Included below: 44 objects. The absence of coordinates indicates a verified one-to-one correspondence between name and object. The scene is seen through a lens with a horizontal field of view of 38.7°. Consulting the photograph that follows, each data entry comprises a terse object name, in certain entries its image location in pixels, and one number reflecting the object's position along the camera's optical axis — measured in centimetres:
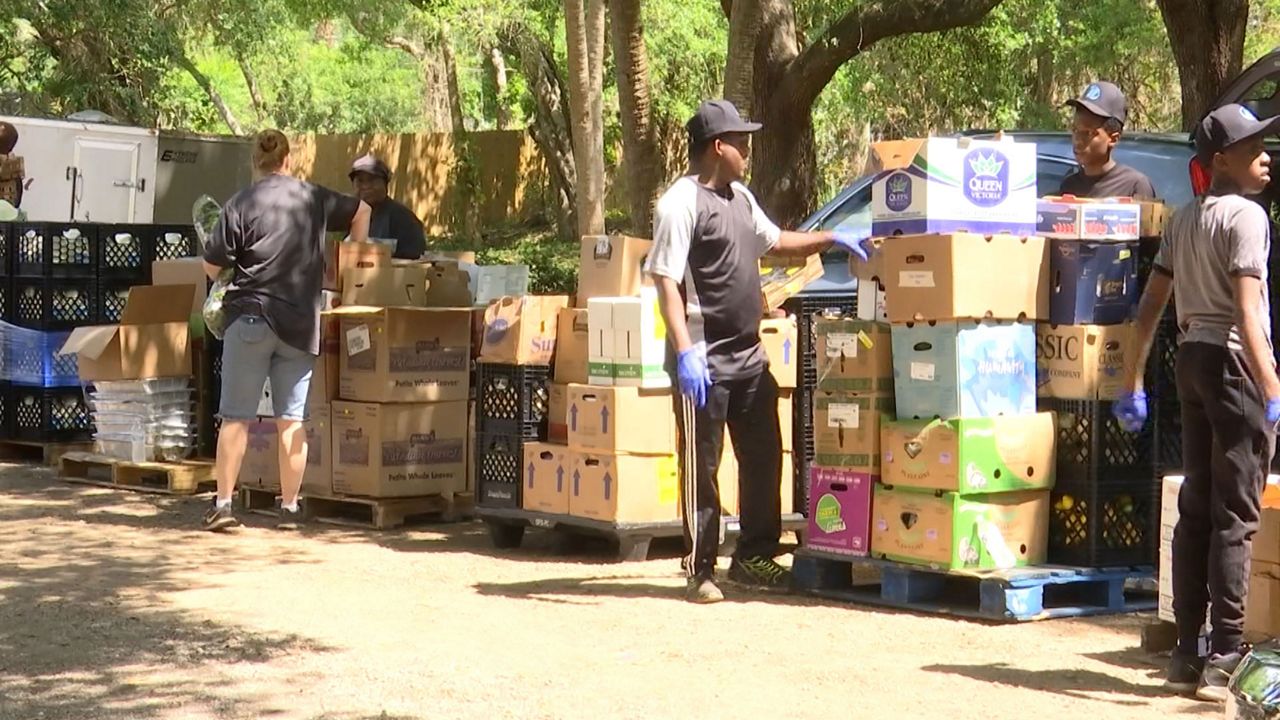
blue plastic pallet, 795
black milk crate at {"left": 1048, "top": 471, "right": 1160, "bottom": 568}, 823
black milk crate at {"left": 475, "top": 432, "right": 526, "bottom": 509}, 1043
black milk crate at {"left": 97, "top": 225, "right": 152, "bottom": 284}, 1417
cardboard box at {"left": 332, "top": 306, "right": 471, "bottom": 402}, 1112
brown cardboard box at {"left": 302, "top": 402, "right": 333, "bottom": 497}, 1140
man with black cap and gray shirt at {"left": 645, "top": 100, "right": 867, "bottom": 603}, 849
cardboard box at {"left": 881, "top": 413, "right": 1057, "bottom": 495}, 804
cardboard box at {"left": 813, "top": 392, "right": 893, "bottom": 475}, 849
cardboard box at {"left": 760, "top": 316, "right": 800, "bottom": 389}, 1002
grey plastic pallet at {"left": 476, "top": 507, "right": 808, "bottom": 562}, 981
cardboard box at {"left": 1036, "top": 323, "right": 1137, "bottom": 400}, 823
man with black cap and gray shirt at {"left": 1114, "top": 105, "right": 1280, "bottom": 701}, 631
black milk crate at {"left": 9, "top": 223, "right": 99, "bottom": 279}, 1398
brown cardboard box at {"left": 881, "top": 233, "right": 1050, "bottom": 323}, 807
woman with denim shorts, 1060
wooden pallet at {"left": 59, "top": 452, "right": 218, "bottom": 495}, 1257
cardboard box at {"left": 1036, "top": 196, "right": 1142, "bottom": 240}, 823
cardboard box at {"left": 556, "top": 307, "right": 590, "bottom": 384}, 1023
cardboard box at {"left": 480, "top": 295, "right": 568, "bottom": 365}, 1036
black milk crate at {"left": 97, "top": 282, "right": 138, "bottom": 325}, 1417
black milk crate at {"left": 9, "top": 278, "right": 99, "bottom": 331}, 1405
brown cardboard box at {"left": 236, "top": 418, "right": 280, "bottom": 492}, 1174
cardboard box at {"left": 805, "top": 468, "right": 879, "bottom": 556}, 855
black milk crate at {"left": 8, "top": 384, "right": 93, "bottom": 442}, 1430
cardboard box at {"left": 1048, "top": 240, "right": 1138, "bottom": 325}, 823
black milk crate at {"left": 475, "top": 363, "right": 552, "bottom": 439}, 1047
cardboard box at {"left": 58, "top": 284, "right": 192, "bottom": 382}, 1259
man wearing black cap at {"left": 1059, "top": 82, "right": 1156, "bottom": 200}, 895
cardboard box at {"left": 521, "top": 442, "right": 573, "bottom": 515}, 1009
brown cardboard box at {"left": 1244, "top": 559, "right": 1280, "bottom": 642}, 684
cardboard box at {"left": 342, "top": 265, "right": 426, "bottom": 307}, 1128
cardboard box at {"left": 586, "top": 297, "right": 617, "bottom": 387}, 984
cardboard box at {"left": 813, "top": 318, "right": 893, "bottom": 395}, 850
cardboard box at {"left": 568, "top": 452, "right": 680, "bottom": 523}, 976
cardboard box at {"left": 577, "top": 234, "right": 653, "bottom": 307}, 1009
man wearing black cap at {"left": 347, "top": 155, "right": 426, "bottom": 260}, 1228
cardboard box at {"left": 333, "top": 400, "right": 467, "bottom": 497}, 1115
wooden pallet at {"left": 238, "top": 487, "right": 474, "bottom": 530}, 1118
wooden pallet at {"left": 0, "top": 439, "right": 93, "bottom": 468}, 1417
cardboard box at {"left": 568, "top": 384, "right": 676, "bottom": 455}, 978
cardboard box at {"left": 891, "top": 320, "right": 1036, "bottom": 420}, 809
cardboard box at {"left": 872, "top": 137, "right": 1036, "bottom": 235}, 826
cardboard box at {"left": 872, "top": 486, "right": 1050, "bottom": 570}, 807
